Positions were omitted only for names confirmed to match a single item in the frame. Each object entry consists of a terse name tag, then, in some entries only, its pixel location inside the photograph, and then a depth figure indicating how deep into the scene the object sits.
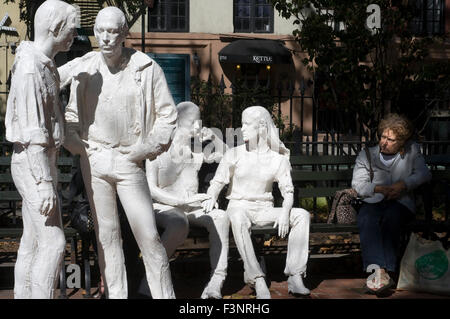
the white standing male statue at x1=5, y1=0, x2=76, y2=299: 4.05
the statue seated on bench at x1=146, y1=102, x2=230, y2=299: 5.56
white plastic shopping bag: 5.86
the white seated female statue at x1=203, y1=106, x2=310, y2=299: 5.84
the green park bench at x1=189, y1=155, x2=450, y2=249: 6.06
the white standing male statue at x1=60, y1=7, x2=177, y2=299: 4.57
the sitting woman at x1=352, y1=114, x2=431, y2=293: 6.00
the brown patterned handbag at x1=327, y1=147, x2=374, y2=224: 6.40
